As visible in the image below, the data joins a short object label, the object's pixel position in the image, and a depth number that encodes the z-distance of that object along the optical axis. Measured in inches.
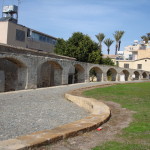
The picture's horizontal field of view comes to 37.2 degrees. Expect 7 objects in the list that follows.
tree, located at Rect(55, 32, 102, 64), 1357.0
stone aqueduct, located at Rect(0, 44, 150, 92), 642.2
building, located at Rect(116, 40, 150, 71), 1914.9
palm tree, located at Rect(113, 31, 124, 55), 2390.5
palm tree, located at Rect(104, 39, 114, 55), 2411.4
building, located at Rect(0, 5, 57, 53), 1071.0
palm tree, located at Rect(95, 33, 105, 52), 2341.5
